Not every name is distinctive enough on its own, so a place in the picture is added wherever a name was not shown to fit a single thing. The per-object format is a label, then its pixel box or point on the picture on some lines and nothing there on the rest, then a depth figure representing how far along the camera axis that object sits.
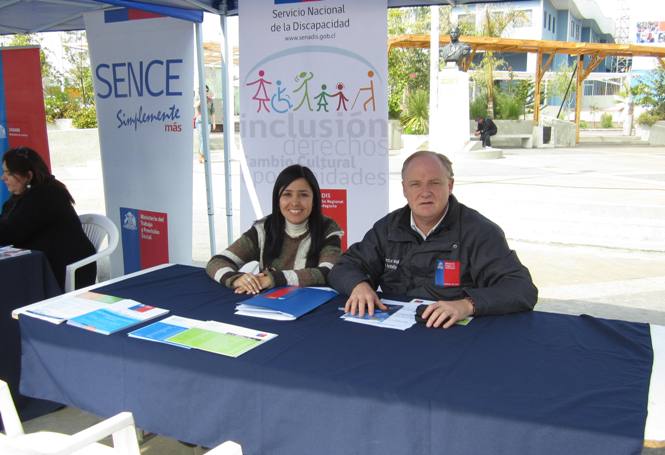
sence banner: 4.55
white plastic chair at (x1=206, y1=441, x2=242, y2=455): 1.30
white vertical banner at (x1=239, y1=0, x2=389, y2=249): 3.83
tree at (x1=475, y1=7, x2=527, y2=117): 24.39
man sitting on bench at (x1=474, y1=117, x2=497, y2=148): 19.53
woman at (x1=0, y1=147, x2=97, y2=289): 3.73
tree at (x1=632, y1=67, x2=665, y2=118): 26.16
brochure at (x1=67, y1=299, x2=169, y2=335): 1.99
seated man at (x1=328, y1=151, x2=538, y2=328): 2.22
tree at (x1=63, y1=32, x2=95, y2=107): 18.19
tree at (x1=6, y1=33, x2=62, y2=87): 16.88
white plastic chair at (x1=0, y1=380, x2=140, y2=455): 1.32
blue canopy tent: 4.20
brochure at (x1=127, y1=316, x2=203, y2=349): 1.89
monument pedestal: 16.17
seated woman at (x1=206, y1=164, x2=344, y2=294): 2.81
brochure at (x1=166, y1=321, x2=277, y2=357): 1.79
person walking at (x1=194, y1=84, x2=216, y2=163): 14.25
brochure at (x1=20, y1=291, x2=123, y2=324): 2.11
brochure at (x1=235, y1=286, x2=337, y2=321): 2.10
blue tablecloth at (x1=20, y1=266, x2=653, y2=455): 1.39
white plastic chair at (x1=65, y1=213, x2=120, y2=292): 3.82
